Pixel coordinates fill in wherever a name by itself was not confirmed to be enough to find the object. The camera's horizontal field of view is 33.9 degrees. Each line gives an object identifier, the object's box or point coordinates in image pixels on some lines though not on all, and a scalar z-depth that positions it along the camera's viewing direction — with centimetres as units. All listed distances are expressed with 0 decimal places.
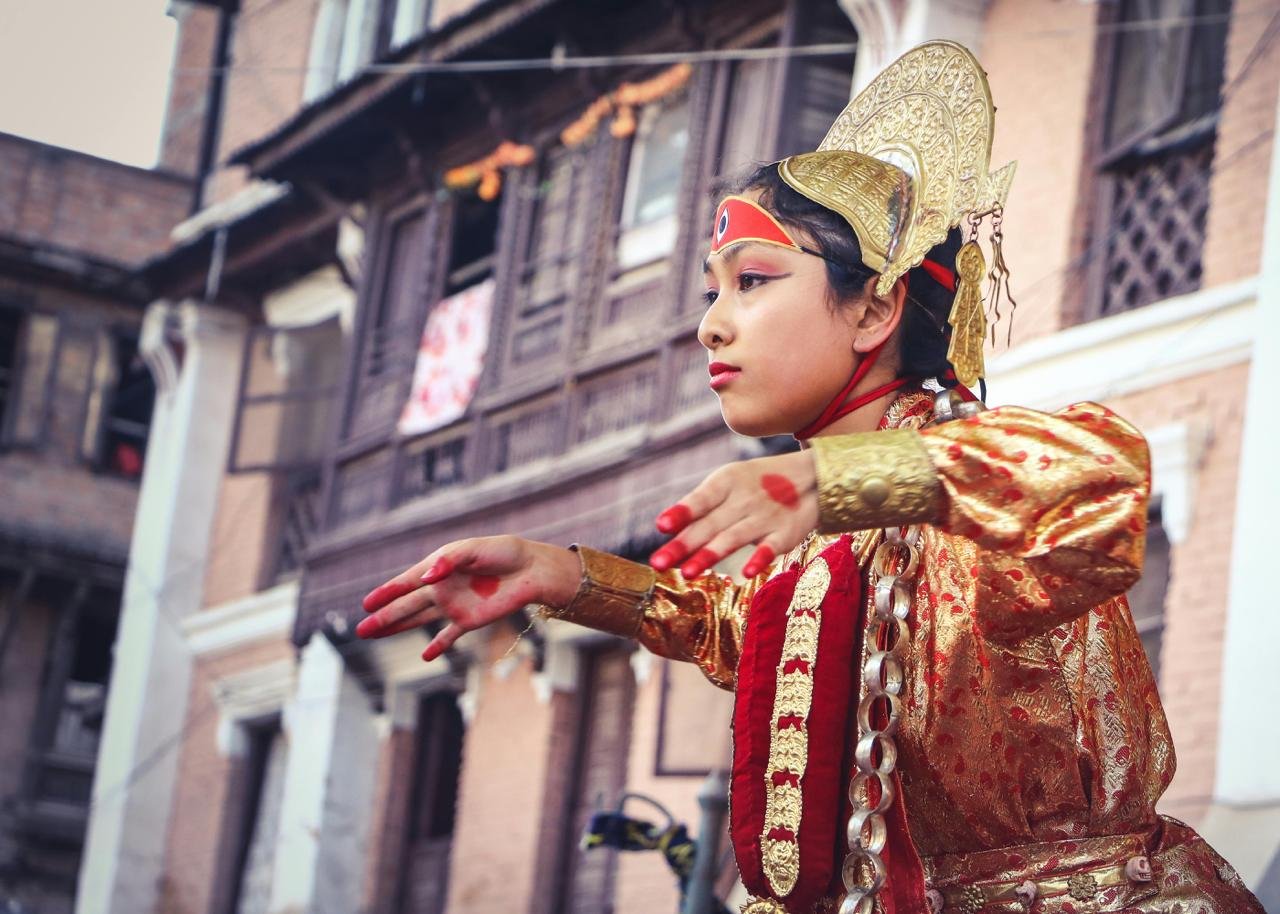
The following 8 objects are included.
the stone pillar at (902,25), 1039
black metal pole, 768
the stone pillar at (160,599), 1734
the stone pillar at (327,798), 1462
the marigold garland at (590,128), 1336
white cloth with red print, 1442
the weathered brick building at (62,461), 2206
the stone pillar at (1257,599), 727
